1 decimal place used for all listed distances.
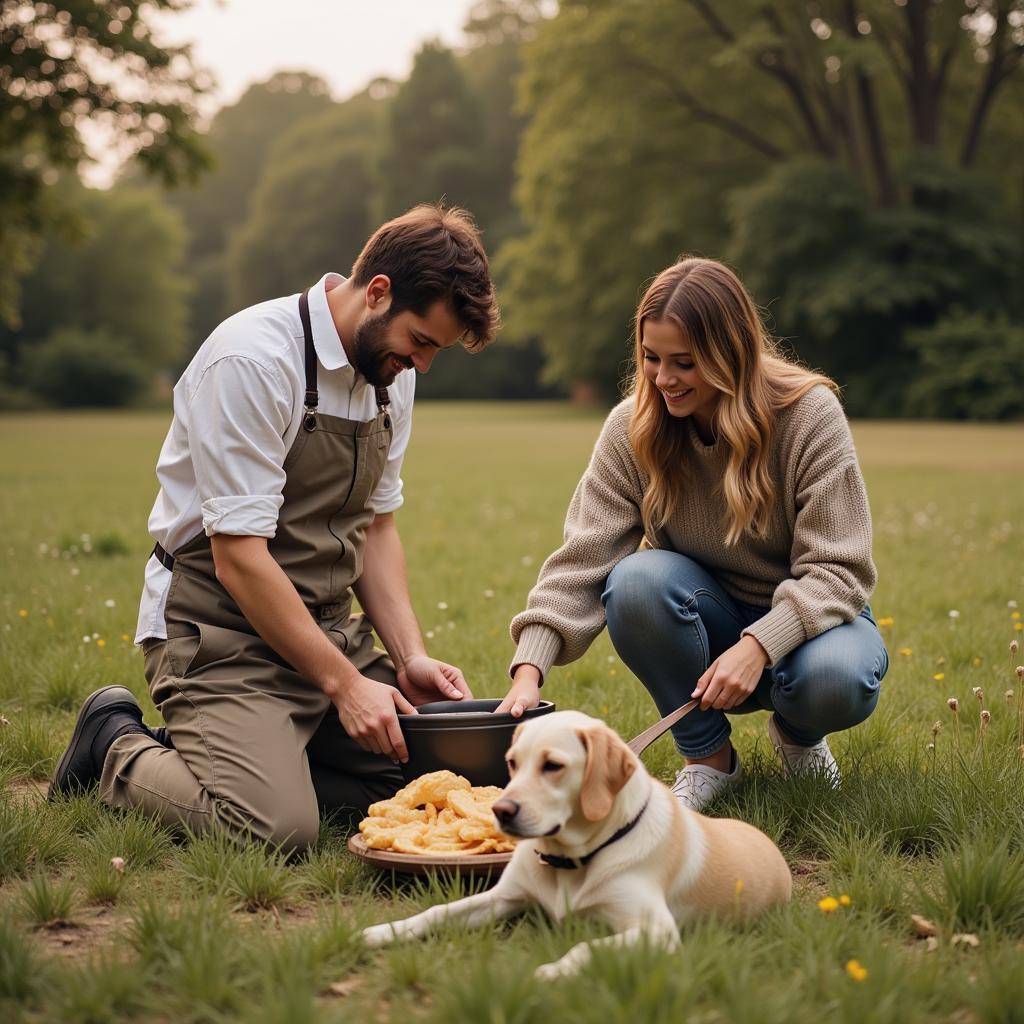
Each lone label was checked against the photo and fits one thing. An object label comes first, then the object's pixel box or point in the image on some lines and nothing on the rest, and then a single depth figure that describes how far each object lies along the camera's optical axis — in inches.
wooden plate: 128.6
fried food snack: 133.6
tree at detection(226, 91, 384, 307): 2854.3
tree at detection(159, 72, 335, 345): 3759.8
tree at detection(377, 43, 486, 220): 2554.1
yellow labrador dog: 112.6
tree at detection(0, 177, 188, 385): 2549.2
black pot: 147.1
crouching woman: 153.6
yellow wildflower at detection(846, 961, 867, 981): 100.7
